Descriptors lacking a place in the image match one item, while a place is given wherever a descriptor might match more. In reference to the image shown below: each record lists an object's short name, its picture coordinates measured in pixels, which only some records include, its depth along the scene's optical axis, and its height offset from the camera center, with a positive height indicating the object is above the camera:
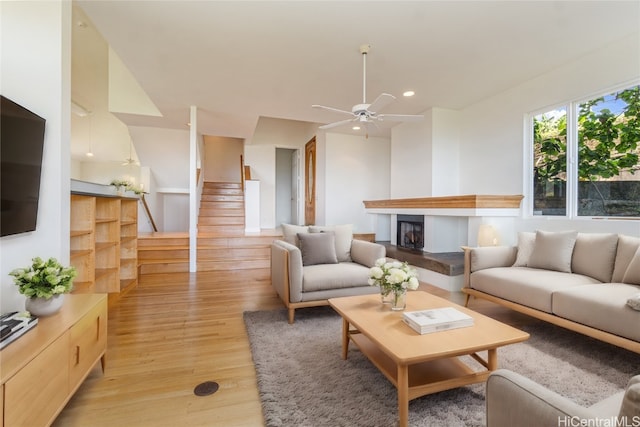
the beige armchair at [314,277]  2.76 -0.61
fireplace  5.13 -0.31
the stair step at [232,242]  5.24 -0.49
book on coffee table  1.65 -0.61
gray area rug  1.53 -1.02
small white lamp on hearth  3.81 -0.27
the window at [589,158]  2.97 +0.65
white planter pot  1.53 -0.48
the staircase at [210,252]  4.80 -0.64
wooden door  7.34 +0.84
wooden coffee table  1.42 -0.66
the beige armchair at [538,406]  0.61 -0.52
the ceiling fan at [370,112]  2.94 +1.09
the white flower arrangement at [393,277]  1.94 -0.41
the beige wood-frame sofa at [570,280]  1.96 -0.55
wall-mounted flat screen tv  1.50 +0.26
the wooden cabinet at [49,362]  1.09 -0.66
